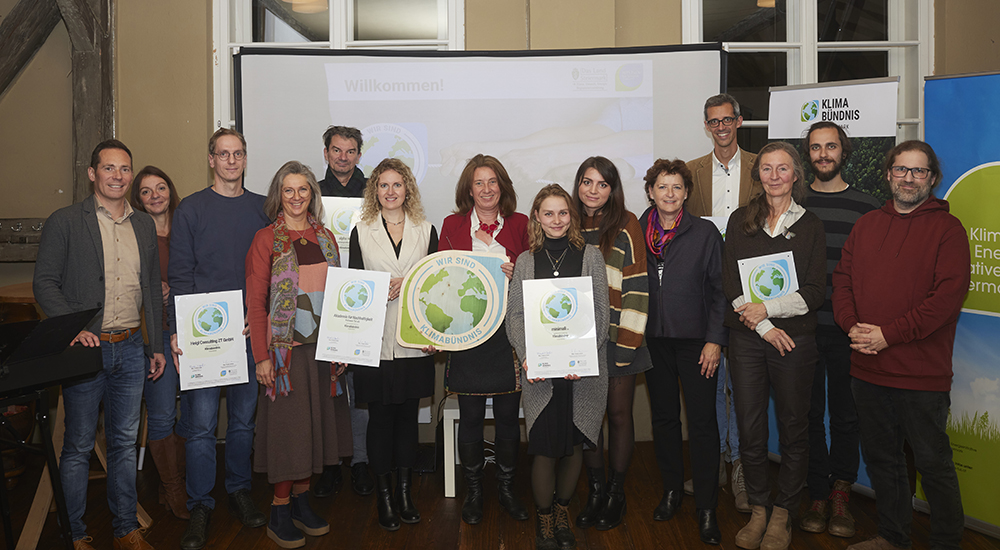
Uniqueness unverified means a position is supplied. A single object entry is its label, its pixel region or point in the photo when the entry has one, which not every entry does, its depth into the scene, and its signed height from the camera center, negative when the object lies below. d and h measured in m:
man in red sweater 2.54 -0.30
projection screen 4.11 +1.09
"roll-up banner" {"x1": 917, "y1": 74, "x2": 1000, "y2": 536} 2.88 -0.18
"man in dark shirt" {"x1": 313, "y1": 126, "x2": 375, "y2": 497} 3.56 +0.52
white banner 3.48 +0.94
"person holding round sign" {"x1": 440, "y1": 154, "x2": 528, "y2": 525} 2.87 -0.47
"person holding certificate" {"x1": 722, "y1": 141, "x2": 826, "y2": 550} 2.71 -0.32
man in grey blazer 2.65 -0.15
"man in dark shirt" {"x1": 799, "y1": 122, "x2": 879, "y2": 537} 2.99 -0.51
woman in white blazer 2.88 -0.42
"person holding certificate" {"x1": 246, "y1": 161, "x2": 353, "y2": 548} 2.74 -0.37
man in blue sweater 2.96 +0.00
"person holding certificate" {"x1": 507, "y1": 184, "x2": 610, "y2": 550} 2.72 -0.57
